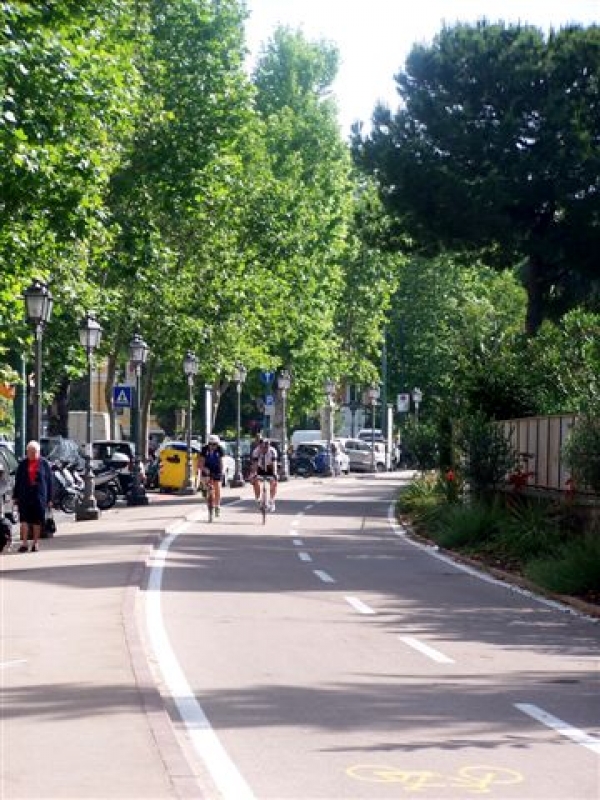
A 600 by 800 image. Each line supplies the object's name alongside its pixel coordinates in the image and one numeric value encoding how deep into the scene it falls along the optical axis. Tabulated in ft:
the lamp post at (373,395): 315.78
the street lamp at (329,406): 260.21
